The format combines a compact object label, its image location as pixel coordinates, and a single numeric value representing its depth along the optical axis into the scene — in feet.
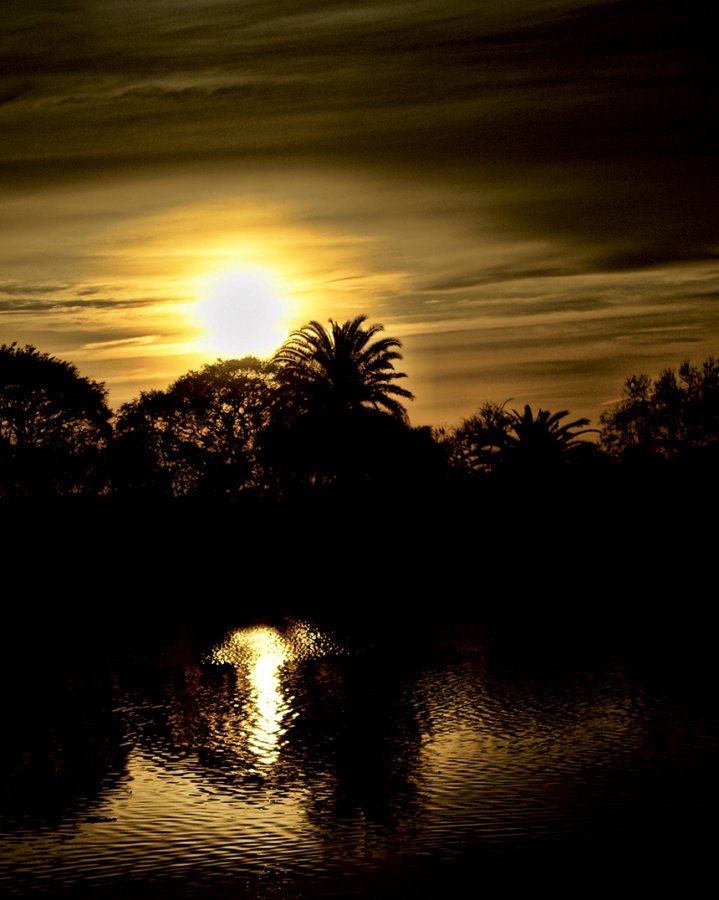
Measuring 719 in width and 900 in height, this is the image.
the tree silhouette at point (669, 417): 213.05
